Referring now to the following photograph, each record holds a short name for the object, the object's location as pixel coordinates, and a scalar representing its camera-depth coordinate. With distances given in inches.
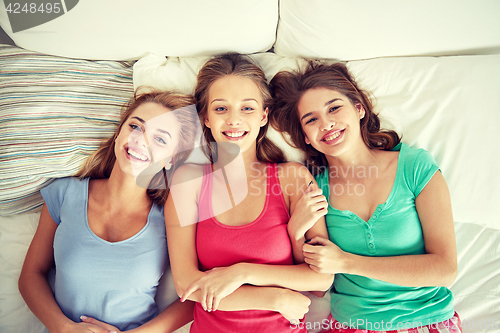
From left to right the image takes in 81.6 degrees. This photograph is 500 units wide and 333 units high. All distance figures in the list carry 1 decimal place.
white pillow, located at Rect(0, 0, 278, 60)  47.6
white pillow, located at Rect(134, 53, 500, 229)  49.7
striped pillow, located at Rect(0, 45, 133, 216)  49.4
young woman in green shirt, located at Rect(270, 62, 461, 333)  43.6
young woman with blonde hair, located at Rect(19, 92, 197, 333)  45.4
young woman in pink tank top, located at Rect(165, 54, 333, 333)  43.0
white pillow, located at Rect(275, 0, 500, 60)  48.0
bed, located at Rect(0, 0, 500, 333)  48.7
